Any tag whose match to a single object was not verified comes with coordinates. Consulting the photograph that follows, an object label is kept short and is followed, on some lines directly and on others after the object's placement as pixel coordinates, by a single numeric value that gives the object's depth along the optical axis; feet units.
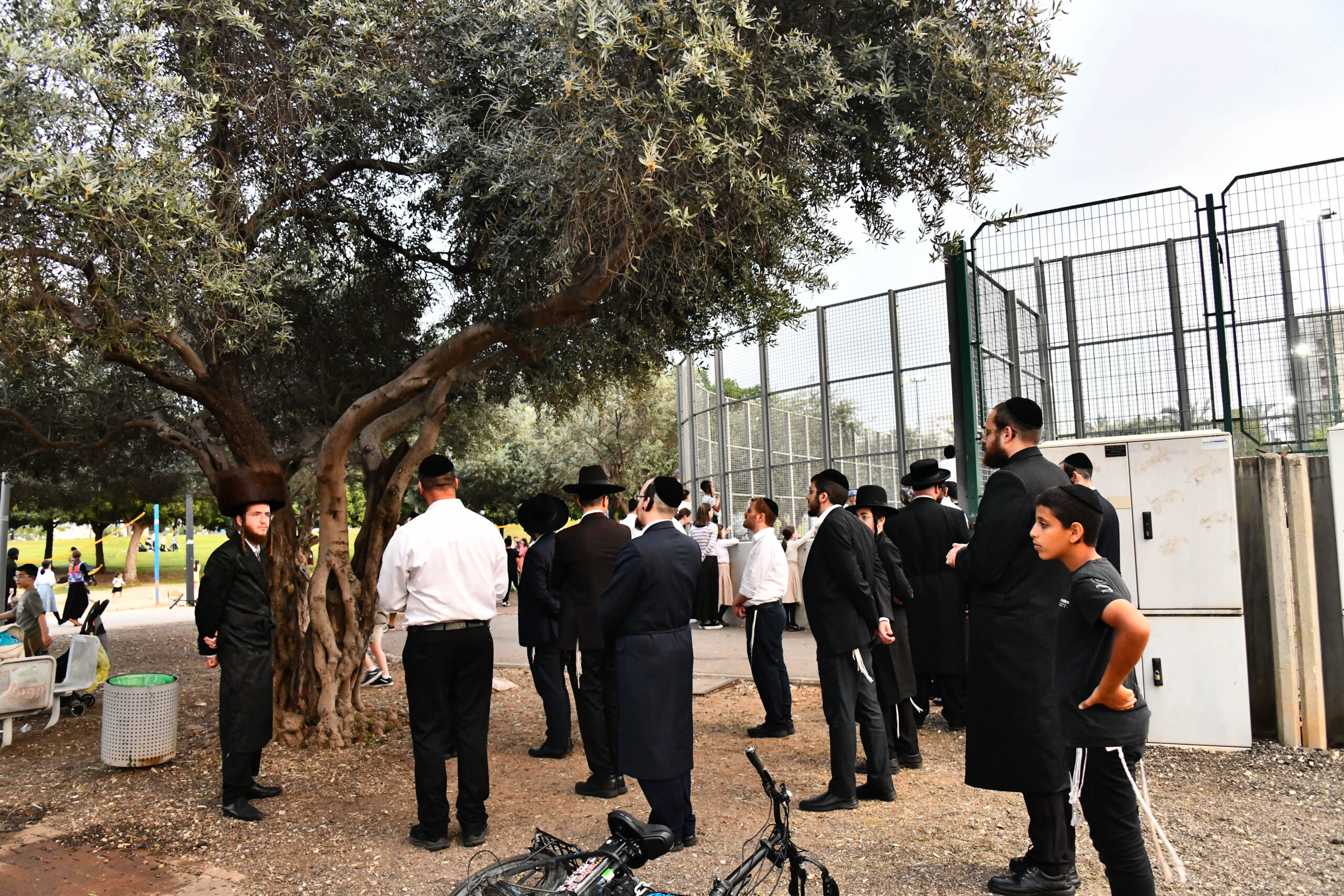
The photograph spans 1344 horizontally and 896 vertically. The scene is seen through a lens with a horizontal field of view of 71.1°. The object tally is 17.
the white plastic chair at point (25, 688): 25.90
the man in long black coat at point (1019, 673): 13.75
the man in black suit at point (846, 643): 18.12
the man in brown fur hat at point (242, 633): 19.22
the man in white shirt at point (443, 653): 16.93
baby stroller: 29.43
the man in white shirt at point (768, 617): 24.85
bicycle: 9.51
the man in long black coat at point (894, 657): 21.01
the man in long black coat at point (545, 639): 23.61
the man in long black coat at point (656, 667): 15.71
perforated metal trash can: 22.00
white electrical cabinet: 22.29
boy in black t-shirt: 10.99
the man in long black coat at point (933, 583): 23.86
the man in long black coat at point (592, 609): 20.56
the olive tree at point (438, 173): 18.28
